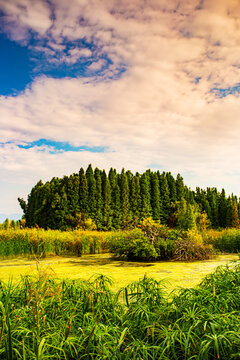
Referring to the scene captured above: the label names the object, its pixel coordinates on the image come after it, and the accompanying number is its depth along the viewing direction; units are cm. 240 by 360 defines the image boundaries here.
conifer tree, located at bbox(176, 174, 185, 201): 2845
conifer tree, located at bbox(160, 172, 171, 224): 2785
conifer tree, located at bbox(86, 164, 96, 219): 2391
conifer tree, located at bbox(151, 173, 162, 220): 2719
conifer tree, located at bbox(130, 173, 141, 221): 2634
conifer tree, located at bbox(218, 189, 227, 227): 3070
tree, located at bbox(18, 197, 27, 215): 3530
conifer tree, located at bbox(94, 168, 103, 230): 2388
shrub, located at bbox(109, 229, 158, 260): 793
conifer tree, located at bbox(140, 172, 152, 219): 2638
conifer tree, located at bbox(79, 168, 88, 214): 2369
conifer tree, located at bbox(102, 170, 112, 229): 2447
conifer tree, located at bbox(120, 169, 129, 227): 2558
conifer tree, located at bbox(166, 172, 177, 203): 2831
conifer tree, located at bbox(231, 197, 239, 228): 2759
